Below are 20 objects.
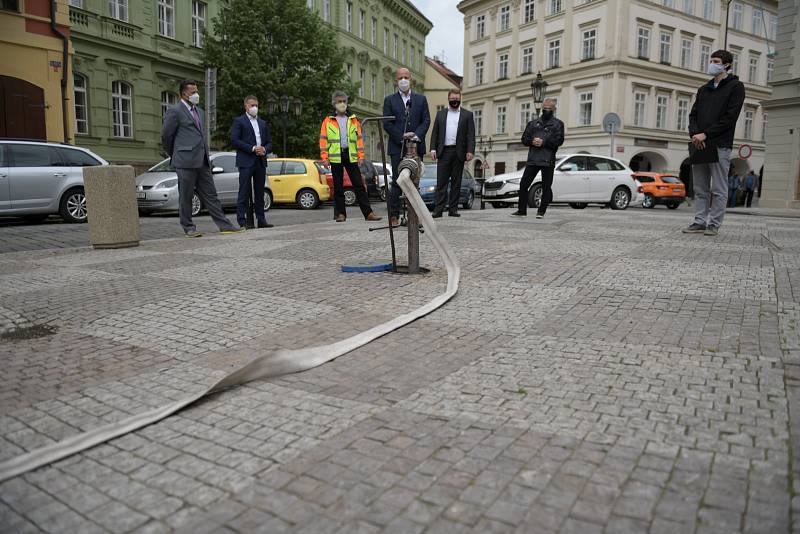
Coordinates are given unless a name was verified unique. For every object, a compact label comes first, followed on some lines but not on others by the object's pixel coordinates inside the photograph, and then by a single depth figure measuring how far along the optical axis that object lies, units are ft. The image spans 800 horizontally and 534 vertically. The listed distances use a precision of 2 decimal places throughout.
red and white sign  86.08
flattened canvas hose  7.40
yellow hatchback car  63.67
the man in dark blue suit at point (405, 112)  30.17
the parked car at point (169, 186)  50.78
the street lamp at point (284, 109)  88.02
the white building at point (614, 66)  140.15
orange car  88.84
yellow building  66.74
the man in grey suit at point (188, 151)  28.91
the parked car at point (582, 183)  61.16
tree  92.84
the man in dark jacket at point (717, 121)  25.86
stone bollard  25.39
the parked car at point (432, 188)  58.75
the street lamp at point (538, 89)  79.61
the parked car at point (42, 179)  40.60
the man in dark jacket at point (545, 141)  35.37
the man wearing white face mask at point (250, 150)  32.68
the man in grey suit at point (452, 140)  34.09
